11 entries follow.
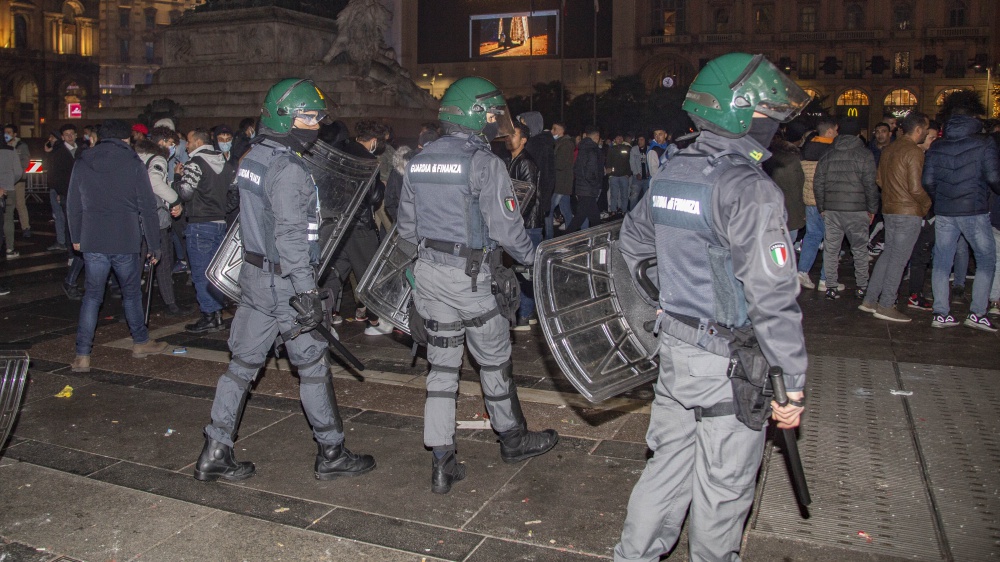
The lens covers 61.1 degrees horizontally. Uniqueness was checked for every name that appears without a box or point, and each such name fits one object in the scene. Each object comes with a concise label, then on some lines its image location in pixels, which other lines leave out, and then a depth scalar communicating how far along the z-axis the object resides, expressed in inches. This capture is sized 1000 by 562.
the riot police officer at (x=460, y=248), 171.6
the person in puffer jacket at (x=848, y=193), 352.2
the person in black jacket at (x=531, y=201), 292.2
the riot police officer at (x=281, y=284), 168.7
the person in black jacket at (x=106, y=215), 265.1
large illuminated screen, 2871.6
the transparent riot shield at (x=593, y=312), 147.9
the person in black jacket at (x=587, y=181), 523.8
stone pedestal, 728.3
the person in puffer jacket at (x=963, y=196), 298.0
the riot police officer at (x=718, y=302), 110.9
